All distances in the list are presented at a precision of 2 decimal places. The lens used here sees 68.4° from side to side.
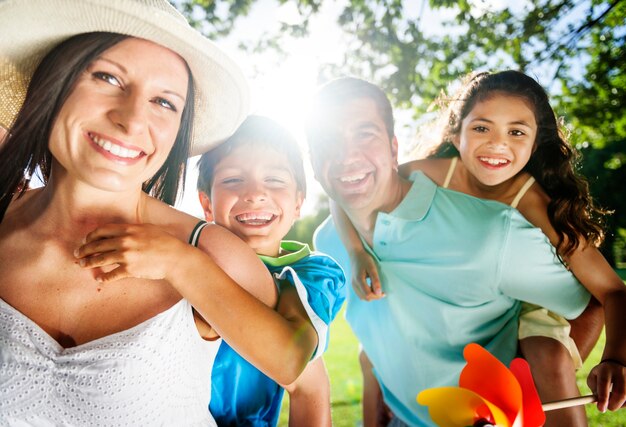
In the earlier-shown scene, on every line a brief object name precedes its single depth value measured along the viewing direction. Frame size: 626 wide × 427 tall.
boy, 1.08
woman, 0.79
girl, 1.36
